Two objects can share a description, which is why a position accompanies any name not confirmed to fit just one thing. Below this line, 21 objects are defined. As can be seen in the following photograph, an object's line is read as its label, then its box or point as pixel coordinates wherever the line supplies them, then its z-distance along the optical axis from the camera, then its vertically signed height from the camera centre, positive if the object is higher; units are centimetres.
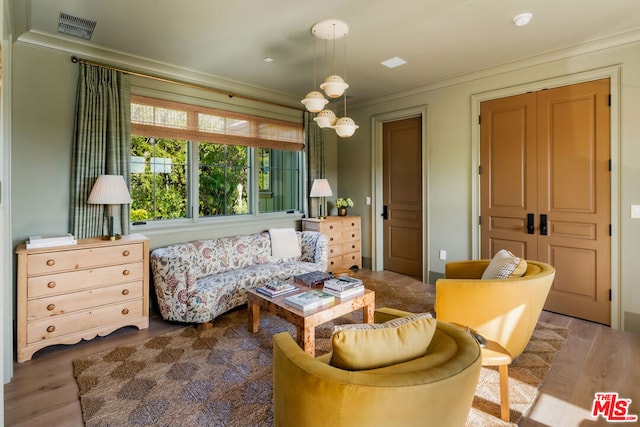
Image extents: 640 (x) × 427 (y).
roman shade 358 +102
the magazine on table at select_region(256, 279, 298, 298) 278 -67
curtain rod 316 +142
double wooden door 322 +22
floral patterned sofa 307 -66
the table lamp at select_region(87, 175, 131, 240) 296 +16
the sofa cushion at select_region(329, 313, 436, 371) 120 -49
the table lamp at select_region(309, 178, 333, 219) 490 +29
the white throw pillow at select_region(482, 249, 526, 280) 241 -43
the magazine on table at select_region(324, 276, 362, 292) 273 -62
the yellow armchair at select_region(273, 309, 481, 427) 107 -60
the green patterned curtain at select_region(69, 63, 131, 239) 311 +66
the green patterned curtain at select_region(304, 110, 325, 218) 507 +81
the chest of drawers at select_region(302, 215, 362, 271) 484 -42
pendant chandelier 259 +92
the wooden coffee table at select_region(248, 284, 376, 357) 235 -77
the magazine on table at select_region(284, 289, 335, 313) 244 -68
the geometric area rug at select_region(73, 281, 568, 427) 192 -114
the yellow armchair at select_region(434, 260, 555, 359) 225 -66
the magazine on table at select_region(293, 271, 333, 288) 301 -63
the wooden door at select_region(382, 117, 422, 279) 481 +19
